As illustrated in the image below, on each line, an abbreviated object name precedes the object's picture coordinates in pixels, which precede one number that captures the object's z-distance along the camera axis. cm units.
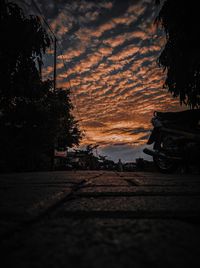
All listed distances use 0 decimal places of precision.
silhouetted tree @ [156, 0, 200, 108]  644
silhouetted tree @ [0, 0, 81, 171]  550
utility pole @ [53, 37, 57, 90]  1451
